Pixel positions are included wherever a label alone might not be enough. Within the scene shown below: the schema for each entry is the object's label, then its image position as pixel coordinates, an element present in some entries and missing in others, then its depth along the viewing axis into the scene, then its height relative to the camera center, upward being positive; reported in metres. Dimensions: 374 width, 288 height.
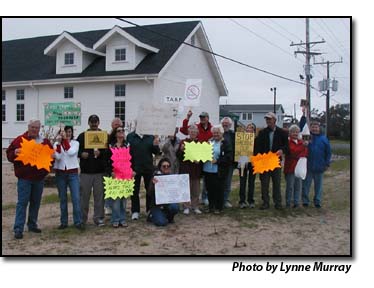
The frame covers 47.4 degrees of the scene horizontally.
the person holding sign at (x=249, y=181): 8.20 -0.90
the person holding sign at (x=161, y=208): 7.07 -1.22
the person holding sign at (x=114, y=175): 6.80 -0.61
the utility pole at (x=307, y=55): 26.93 +5.75
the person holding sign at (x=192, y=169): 7.69 -0.61
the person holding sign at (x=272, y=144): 7.89 -0.16
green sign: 10.38 +0.48
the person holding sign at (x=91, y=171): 6.61 -0.57
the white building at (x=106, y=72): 20.98 +3.30
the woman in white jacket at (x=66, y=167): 6.42 -0.48
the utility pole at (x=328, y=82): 27.72 +3.46
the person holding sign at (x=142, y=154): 7.17 -0.31
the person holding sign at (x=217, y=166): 7.71 -0.56
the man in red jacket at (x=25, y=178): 6.14 -0.62
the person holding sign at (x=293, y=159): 8.12 -0.45
